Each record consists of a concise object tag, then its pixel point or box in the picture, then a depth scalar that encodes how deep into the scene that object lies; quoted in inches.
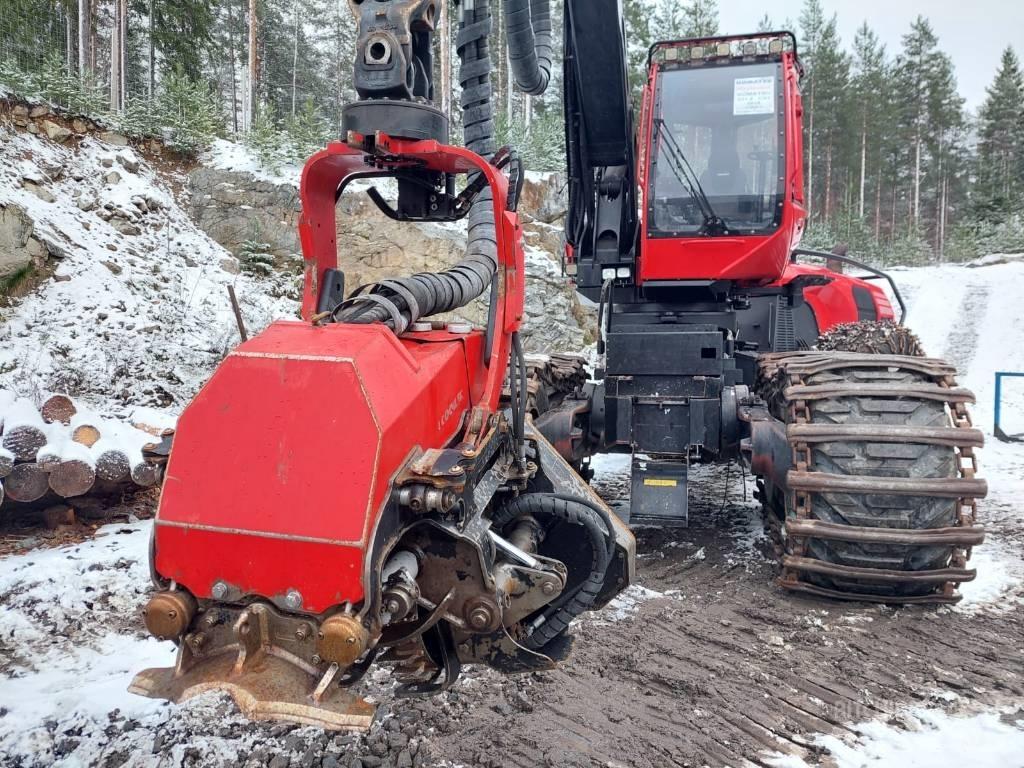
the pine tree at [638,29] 1176.5
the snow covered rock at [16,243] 311.6
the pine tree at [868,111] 1379.2
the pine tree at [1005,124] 1430.9
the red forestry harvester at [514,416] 75.2
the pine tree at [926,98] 1462.8
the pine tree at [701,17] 1332.4
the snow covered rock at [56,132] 438.3
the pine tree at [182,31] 733.9
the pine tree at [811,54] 1343.5
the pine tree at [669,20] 1335.8
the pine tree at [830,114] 1347.2
